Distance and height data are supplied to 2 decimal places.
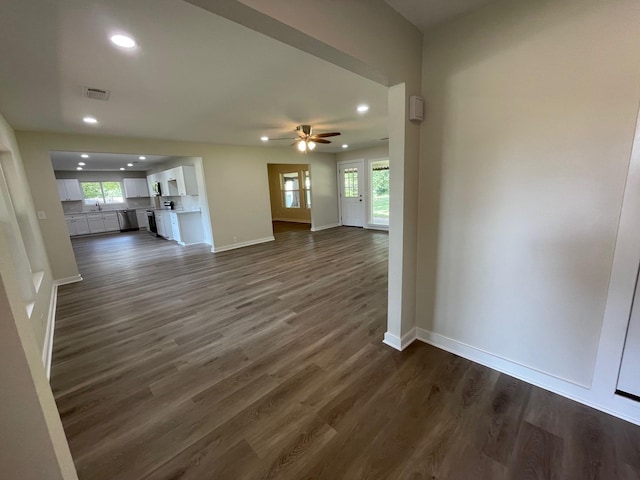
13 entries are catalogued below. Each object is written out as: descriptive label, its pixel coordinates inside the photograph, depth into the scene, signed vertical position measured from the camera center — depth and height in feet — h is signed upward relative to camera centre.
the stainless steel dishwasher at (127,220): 32.89 -2.77
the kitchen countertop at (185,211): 22.52 -1.38
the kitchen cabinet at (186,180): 21.62 +1.20
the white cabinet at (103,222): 31.30 -2.74
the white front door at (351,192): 26.94 -0.69
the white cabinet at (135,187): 33.55 +1.27
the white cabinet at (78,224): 29.84 -2.75
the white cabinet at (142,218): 33.91 -2.68
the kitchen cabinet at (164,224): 25.34 -2.83
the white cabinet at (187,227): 22.43 -2.78
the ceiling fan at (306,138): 14.54 +2.80
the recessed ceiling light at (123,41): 5.81 +3.50
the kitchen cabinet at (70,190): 29.84 +1.23
